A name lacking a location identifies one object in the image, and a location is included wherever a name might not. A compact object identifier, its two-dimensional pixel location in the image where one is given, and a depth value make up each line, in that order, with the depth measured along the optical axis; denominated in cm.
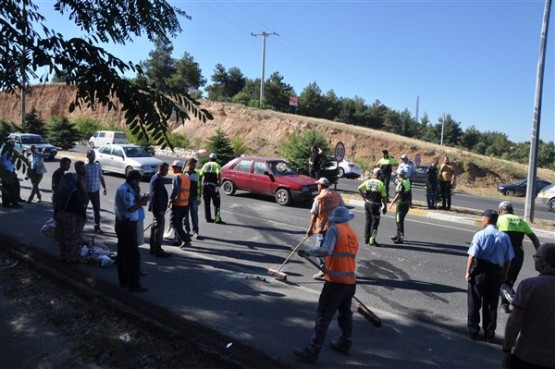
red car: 1467
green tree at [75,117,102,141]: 5180
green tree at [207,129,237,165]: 2272
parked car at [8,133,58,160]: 2515
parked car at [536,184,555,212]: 2083
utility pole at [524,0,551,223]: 1364
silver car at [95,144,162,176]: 1931
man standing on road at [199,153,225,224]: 1073
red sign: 5942
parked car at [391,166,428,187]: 3034
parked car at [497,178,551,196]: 2845
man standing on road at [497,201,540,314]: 606
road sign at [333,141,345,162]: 1603
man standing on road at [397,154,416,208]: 1275
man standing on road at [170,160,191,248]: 837
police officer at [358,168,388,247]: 946
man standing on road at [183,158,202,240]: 936
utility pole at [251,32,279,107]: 5134
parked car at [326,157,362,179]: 3169
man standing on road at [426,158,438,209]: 1514
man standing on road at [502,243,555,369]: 321
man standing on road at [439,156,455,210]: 1473
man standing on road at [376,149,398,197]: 1531
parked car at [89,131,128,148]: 3794
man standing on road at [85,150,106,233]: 952
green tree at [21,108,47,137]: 3822
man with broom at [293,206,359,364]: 439
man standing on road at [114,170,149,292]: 608
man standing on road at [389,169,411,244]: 995
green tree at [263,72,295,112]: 6588
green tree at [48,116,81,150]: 3619
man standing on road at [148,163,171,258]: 761
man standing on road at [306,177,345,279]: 693
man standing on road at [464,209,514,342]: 520
